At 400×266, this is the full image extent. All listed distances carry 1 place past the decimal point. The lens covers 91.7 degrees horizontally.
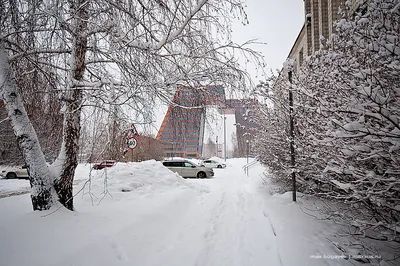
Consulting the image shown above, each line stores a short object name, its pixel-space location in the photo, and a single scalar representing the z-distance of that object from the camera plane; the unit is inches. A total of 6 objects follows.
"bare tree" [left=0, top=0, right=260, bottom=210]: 100.1
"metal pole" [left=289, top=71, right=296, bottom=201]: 199.2
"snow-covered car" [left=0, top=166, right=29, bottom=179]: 576.4
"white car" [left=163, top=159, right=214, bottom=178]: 548.4
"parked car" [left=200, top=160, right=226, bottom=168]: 955.8
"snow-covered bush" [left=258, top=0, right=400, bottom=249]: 75.4
